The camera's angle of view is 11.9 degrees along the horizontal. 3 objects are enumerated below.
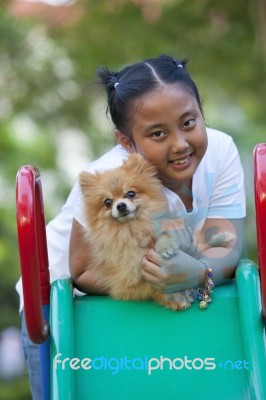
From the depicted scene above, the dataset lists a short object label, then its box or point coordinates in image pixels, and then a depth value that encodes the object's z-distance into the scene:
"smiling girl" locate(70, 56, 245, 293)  2.24
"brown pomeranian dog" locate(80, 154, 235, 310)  2.23
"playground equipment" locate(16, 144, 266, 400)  2.19
